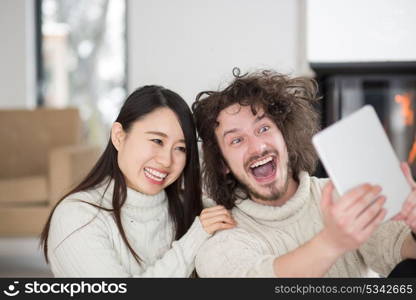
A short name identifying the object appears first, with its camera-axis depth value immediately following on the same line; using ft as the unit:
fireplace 8.75
